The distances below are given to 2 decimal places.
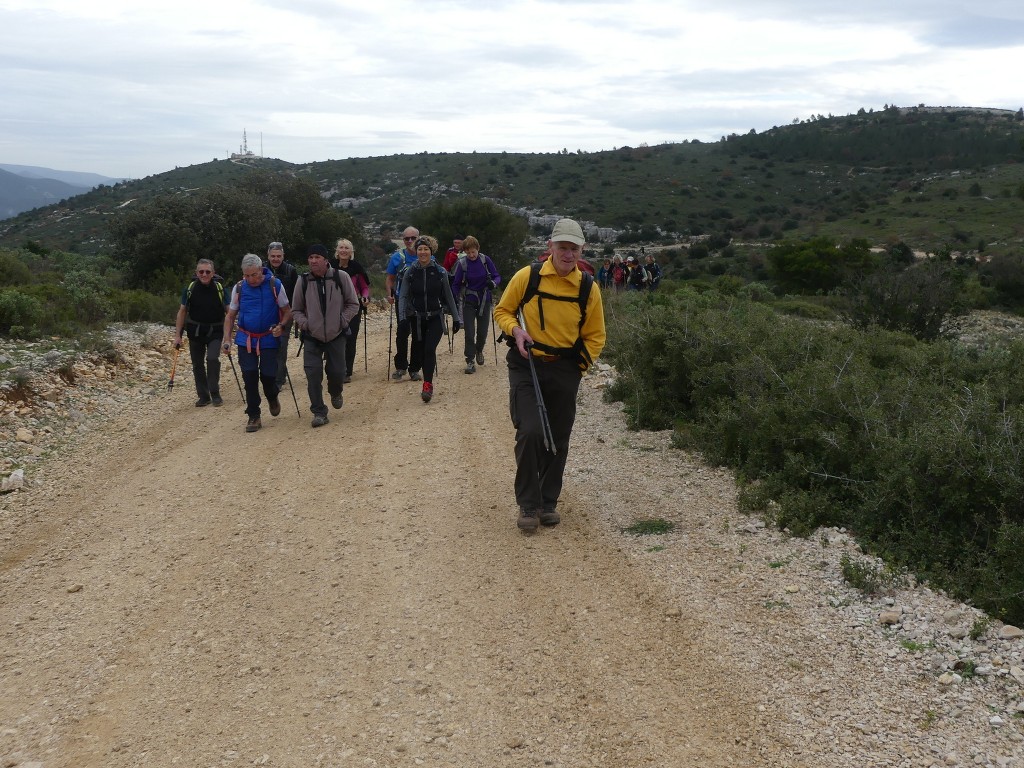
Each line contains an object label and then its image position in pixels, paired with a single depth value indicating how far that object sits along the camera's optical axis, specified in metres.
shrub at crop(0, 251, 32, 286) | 18.89
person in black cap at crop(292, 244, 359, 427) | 9.55
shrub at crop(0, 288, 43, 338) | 13.05
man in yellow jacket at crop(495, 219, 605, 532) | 5.86
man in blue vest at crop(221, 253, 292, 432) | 9.47
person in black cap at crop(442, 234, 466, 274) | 13.49
